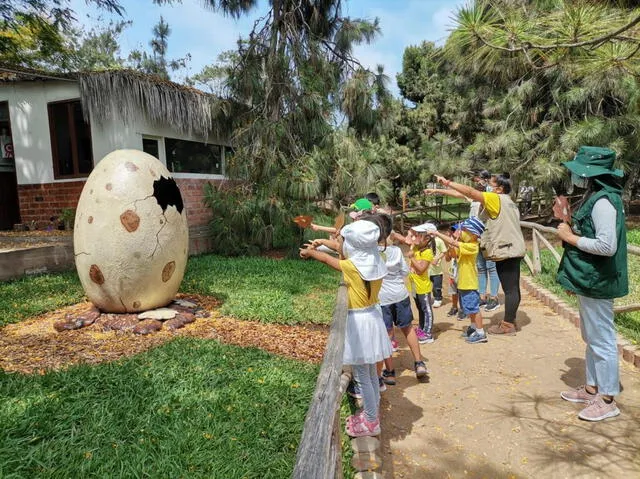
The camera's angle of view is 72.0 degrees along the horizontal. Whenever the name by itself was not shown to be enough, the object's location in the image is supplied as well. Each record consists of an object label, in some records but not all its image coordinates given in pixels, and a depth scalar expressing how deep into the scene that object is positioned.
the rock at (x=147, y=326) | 4.39
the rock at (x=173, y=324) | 4.57
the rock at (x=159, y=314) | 4.68
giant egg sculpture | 4.50
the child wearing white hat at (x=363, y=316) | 2.85
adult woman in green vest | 2.93
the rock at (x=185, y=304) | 5.21
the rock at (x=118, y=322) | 4.48
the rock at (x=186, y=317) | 4.75
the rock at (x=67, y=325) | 4.40
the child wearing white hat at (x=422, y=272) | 4.70
